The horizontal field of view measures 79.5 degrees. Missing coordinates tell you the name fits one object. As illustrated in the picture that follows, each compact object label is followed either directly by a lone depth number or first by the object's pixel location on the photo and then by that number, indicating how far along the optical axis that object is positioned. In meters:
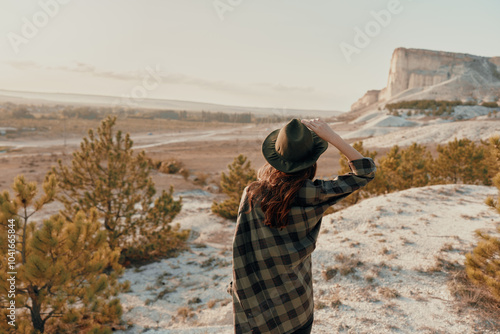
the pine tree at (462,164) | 10.05
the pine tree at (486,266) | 3.22
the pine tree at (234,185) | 10.10
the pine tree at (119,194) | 6.54
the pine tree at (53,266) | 3.14
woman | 1.51
